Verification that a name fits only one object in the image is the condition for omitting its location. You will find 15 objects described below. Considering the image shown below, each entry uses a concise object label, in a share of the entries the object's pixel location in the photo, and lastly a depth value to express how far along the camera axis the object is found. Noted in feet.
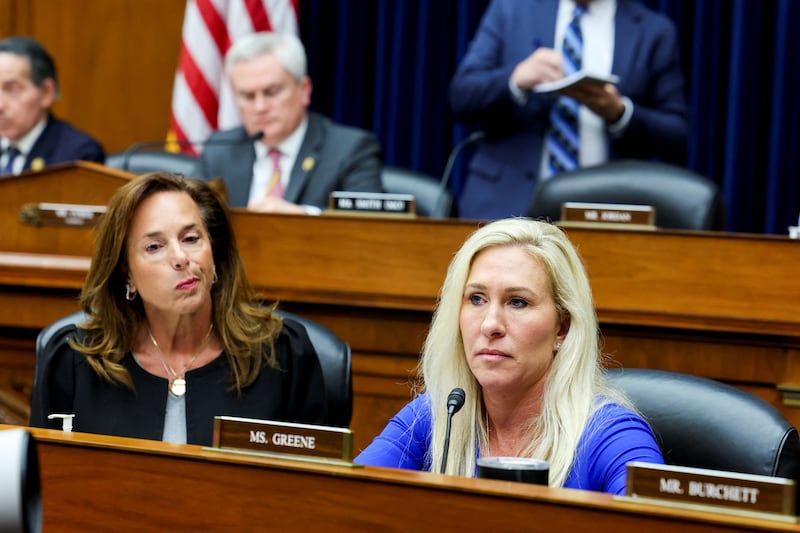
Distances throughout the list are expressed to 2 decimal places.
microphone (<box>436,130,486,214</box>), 21.30
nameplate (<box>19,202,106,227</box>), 19.62
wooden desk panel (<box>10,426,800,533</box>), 8.11
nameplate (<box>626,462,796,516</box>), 7.91
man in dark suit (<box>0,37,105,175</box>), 24.96
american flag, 30.39
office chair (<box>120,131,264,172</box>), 22.94
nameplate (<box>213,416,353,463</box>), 9.08
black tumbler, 9.12
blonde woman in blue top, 11.94
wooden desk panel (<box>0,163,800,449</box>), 16.50
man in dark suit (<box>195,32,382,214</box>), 23.14
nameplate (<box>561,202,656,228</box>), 17.62
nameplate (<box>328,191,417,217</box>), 18.80
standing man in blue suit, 23.18
